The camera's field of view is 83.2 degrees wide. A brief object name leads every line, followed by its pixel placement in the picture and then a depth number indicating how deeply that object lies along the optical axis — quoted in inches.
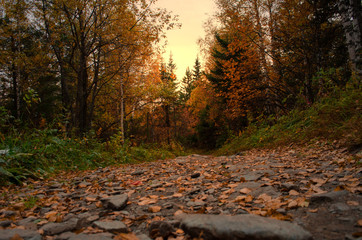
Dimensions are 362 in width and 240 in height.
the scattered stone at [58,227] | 66.7
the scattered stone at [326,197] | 70.9
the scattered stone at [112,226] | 64.6
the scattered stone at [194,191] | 109.1
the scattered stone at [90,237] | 56.0
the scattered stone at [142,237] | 60.2
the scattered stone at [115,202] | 88.0
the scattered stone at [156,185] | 128.1
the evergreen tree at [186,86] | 1571.2
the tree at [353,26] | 229.0
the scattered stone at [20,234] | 54.4
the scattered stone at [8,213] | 82.2
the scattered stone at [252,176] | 119.6
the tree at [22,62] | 365.7
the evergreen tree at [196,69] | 1546.5
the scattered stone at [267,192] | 89.3
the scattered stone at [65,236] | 59.6
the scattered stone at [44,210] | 89.5
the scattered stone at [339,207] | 63.7
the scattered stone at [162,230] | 61.7
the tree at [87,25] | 313.0
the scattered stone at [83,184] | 139.0
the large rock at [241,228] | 48.5
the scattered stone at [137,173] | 178.5
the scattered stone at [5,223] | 71.4
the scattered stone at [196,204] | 86.8
